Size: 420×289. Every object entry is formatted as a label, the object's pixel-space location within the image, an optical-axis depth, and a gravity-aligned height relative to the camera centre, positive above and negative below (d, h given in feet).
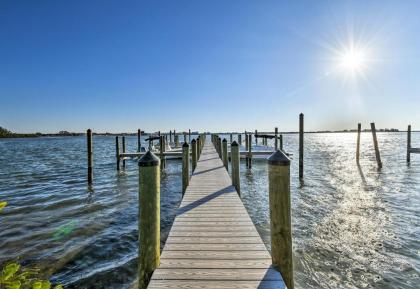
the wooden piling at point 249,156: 56.52 -4.46
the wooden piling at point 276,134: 68.59 +0.67
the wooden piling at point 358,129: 70.79 +1.92
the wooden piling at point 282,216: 9.71 -3.08
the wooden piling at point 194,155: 36.61 -2.72
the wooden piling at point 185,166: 26.76 -3.12
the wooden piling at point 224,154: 35.06 -2.53
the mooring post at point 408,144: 63.46 -2.33
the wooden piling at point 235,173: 25.20 -3.63
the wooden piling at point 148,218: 9.80 -3.21
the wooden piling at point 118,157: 58.77 -4.59
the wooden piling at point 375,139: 60.19 -0.80
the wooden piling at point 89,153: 43.75 -2.69
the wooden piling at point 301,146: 46.71 -1.80
